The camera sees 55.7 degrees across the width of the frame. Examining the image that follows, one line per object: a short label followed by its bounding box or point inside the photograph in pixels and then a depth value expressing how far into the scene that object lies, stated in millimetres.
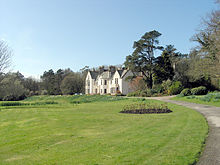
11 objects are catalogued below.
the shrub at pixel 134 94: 42662
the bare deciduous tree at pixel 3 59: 30250
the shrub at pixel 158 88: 41125
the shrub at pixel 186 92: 30828
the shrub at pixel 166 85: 40638
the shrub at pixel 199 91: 30688
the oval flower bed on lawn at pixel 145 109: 15998
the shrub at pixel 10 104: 30219
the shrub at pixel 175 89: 38406
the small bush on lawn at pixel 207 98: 21025
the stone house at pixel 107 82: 54594
